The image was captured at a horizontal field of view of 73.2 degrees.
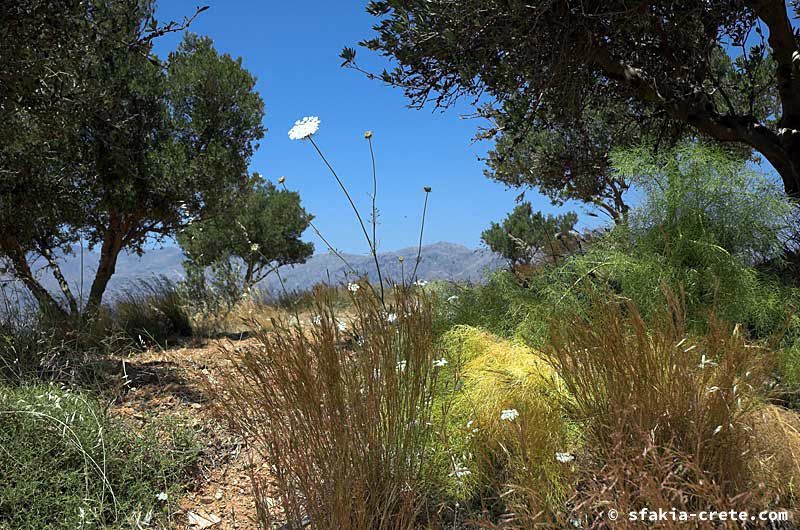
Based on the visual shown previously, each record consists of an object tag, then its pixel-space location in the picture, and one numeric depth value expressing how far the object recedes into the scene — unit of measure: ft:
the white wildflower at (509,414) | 6.21
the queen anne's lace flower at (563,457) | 5.36
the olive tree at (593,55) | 12.73
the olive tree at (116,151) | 16.46
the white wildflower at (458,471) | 6.29
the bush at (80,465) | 8.18
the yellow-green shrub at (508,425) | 6.77
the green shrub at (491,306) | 12.60
